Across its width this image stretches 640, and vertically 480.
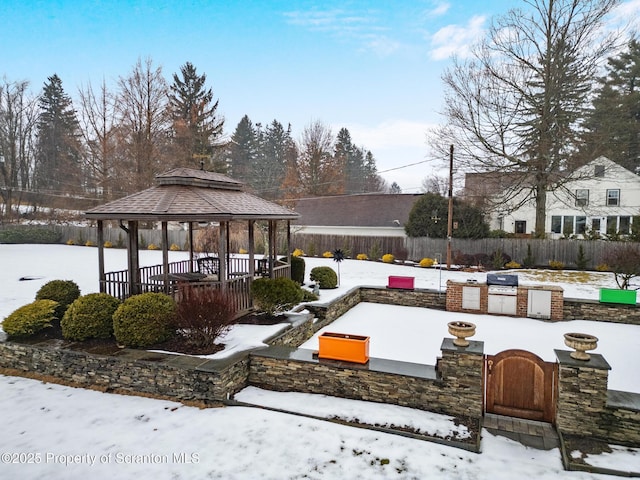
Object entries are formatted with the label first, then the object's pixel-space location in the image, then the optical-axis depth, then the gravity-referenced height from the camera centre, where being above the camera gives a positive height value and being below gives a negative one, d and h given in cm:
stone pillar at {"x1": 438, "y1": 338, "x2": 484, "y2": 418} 534 -221
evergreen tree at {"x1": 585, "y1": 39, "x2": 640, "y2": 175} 2572 +885
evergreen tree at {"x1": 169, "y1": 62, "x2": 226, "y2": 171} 2988 +877
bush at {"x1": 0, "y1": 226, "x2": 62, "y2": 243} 2669 -106
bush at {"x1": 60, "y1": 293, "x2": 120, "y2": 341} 704 -185
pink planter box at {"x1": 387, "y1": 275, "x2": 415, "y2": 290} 1332 -208
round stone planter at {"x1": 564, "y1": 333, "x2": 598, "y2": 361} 489 -155
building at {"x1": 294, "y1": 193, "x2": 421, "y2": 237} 2509 +59
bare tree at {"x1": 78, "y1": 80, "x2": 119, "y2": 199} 2727 +685
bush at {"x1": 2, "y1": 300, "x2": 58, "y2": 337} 716 -192
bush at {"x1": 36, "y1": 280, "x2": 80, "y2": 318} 827 -162
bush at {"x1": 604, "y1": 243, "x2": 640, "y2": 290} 1253 -137
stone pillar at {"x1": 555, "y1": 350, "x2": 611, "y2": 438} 480 -221
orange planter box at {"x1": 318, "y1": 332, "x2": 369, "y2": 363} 593 -200
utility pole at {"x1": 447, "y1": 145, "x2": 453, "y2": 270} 1821 +138
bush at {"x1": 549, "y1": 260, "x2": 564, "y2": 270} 1859 -198
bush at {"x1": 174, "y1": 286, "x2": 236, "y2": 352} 659 -169
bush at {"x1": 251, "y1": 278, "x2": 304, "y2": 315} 872 -166
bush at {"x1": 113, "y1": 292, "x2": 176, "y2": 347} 679 -181
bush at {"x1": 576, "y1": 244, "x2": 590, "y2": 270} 1830 -169
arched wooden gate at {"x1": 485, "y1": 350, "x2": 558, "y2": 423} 518 -226
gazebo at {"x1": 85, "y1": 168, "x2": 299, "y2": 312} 827 +18
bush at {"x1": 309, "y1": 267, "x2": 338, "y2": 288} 1333 -192
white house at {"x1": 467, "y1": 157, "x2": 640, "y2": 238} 2381 +139
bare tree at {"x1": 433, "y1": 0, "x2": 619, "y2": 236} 1927 +686
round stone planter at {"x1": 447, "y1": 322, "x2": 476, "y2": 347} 540 -155
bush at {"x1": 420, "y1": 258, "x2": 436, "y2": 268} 1979 -206
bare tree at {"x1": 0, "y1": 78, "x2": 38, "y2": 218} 3170 +795
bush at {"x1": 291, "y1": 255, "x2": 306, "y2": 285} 1309 -162
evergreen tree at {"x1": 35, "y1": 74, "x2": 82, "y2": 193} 3775 +903
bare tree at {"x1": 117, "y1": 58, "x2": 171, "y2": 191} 2641 +741
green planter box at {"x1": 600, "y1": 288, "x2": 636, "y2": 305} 1093 -207
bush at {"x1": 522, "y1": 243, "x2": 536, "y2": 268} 1916 -180
